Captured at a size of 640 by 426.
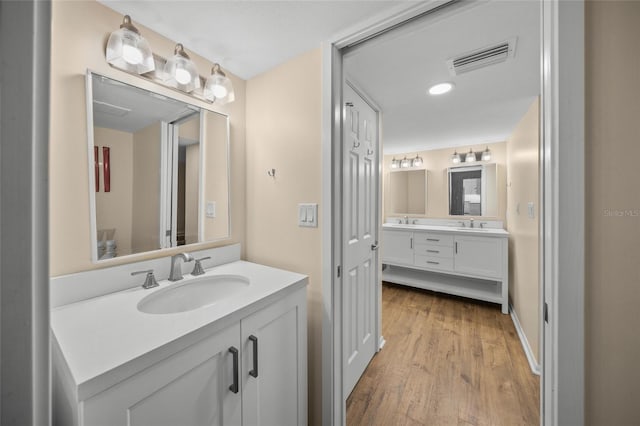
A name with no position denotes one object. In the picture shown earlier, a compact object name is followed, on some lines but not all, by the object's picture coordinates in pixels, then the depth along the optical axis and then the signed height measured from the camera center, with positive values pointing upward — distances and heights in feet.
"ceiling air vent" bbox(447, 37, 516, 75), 4.19 +2.88
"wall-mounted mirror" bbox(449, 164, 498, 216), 10.88 +0.99
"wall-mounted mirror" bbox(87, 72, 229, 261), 3.33 +0.69
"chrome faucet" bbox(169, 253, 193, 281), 3.85 -0.88
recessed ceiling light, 5.58 +2.95
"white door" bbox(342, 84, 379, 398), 4.98 -0.53
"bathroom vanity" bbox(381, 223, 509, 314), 9.29 -2.06
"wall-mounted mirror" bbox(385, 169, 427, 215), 12.72 +1.09
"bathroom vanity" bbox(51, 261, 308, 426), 1.92 -1.43
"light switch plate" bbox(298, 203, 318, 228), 4.24 -0.06
